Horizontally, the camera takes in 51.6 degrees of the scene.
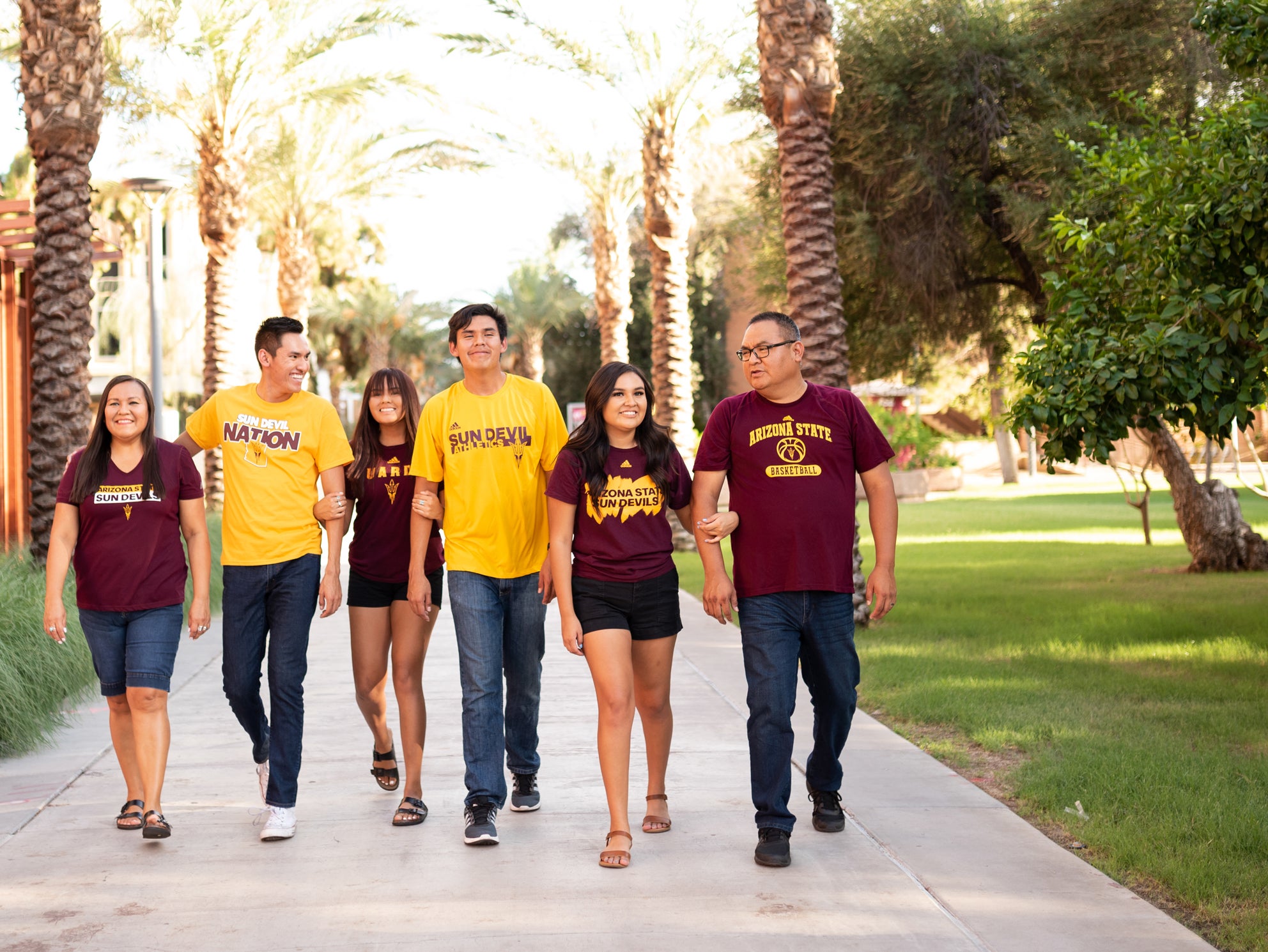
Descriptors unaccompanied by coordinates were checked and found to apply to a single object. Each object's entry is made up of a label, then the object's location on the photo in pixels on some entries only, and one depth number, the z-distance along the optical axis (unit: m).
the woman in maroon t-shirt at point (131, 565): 5.05
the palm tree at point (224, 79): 18.27
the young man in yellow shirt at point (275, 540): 5.14
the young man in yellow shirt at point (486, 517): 5.07
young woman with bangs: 5.43
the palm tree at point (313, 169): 24.91
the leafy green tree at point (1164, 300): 7.34
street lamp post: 15.53
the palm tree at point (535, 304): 50.53
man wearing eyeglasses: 4.80
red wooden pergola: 13.70
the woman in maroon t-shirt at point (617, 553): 4.81
